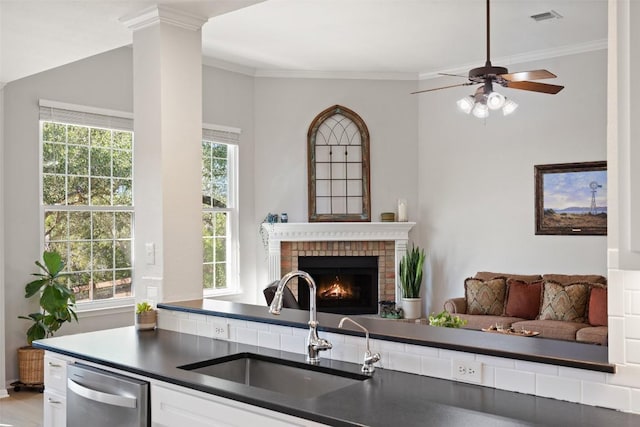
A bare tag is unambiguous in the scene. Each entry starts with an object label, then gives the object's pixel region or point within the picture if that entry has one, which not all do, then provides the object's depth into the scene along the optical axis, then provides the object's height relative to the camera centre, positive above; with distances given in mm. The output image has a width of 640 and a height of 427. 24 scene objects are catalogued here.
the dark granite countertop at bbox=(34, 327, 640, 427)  1777 -605
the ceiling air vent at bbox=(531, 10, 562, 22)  5488 +1755
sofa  5754 -960
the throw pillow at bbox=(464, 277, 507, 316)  6574 -921
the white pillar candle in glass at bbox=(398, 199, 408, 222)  7539 -14
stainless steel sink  2379 -667
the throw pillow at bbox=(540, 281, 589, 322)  6012 -908
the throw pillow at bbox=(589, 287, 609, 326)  5707 -902
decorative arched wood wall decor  7562 +555
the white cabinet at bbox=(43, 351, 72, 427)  2912 -858
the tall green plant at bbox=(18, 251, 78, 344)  5219 -744
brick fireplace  7336 -400
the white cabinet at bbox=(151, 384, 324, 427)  2008 -704
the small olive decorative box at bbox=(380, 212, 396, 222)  7512 -74
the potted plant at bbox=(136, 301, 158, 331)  3361 -576
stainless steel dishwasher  2455 -780
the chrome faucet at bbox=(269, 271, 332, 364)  2436 -476
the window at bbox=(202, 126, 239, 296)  7020 +3
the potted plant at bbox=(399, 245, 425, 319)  7312 -869
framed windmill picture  6438 +127
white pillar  3527 +340
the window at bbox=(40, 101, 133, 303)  5656 +136
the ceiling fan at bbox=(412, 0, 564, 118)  4367 +923
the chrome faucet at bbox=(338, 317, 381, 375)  2314 -563
